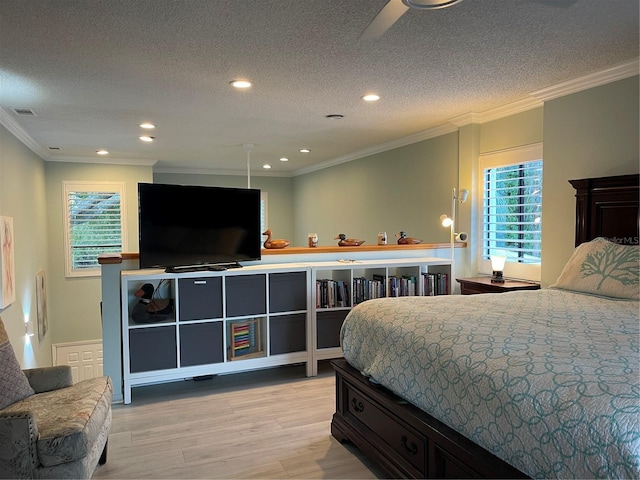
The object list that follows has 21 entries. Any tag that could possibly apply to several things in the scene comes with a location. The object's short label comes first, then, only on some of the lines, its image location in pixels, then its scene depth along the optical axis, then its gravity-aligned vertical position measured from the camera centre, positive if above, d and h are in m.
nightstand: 3.92 -0.55
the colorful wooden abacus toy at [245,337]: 3.77 -0.95
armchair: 1.94 -0.92
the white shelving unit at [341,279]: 3.98 -0.51
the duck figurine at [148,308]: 3.46 -0.63
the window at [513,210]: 4.12 +0.13
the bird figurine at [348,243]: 4.52 -0.18
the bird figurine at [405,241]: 4.70 -0.17
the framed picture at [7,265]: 4.13 -0.36
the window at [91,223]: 7.00 +0.06
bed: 1.31 -0.55
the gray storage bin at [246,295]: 3.68 -0.57
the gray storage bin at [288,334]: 3.85 -0.93
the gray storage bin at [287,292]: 3.83 -0.57
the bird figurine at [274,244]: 4.23 -0.17
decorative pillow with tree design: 2.71 -0.31
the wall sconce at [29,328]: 5.14 -1.17
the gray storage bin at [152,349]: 3.41 -0.94
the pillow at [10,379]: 2.36 -0.81
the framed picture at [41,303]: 5.84 -1.01
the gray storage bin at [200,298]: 3.52 -0.57
